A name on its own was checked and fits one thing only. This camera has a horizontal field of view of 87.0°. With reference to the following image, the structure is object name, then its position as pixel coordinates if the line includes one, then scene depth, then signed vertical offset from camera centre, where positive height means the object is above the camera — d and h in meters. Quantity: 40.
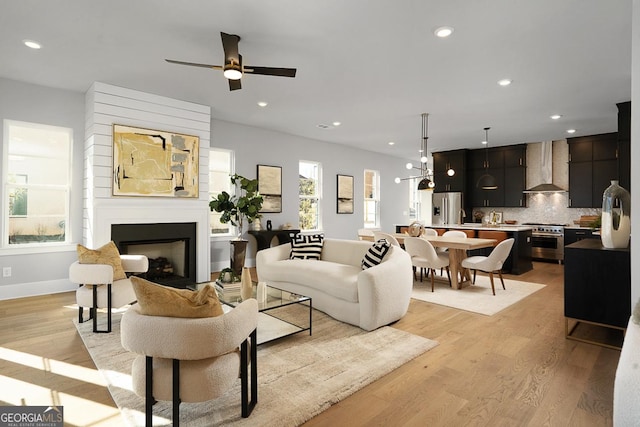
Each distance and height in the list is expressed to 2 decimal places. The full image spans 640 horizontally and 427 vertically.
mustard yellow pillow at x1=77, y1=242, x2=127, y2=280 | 3.16 -0.41
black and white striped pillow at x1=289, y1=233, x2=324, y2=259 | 4.52 -0.43
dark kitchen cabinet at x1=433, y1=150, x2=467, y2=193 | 8.68 +1.21
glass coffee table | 2.87 -1.02
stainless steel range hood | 7.67 +1.09
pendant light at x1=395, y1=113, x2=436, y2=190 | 5.57 +0.90
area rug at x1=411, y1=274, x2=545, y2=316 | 3.99 -1.06
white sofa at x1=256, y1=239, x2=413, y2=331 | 3.12 -0.69
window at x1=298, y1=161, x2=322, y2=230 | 7.73 +0.47
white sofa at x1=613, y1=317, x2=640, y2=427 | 1.04 -0.56
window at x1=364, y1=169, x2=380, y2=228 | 9.30 +0.46
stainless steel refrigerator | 8.62 +0.17
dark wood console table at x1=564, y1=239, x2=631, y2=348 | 2.69 -0.58
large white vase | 2.74 -0.01
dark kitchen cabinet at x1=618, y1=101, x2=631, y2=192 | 4.76 +1.02
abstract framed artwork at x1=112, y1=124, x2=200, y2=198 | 4.54 +0.74
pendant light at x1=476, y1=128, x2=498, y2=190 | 6.32 +0.63
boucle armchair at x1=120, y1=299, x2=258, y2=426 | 1.56 -0.66
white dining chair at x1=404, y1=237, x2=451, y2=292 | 4.71 -0.57
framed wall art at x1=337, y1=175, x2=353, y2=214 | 8.38 +0.54
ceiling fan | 2.88 +1.30
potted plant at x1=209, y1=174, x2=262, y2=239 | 5.72 +0.18
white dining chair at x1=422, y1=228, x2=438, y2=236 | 6.04 -0.32
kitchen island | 6.02 -0.55
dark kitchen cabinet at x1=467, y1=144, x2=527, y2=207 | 8.01 +1.04
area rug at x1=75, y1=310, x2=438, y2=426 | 1.87 -1.10
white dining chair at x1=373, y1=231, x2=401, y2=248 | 5.53 -0.37
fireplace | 4.75 -0.52
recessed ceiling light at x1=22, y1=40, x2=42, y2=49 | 3.29 +1.68
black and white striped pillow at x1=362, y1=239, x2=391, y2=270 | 3.56 -0.41
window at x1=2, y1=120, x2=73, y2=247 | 4.33 +0.41
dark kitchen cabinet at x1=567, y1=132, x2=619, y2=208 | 6.87 +1.02
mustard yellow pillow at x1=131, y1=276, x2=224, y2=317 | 1.59 -0.42
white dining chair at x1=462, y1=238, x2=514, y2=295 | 4.47 -0.60
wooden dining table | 4.73 -0.51
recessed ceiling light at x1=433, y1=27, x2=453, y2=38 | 2.98 +1.65
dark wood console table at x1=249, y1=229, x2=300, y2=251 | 6.33 -0.40
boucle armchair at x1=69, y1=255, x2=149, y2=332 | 3.04 -0.70
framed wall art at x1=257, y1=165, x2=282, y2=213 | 6.79 +0.57
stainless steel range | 7.08 -0.55
